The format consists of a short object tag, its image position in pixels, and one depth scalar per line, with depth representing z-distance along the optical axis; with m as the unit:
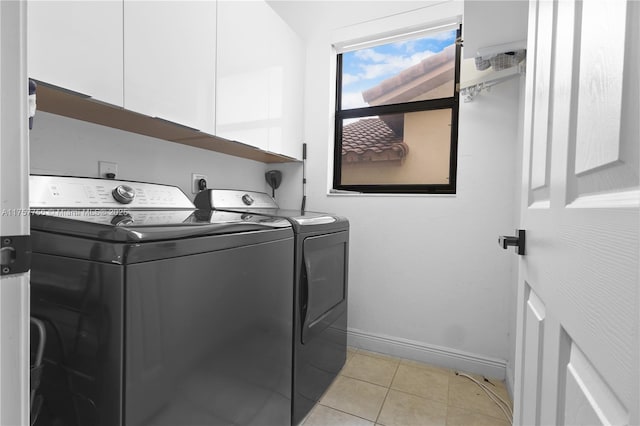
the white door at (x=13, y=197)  0.44
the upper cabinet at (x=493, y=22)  1.26
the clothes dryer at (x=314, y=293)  1.42
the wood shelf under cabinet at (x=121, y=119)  1.07
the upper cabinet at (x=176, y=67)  1.00
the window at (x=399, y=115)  2.21
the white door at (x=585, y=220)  0.31
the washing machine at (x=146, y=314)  0.69
